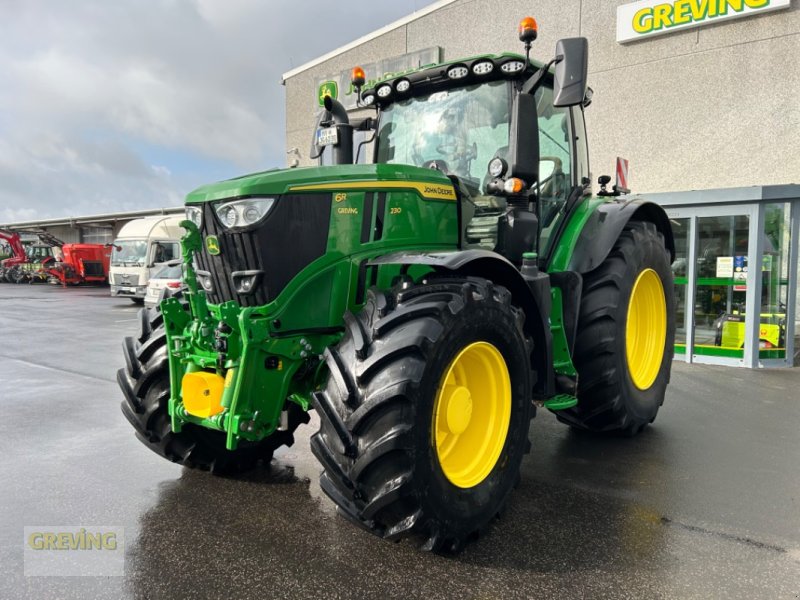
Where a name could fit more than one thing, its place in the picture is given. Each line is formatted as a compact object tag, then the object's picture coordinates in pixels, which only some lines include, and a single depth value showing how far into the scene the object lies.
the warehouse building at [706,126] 8.10
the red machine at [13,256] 36.06
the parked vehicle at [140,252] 18.69
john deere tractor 2.64
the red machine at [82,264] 30.77
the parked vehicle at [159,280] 15.13
